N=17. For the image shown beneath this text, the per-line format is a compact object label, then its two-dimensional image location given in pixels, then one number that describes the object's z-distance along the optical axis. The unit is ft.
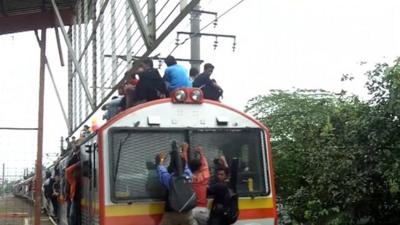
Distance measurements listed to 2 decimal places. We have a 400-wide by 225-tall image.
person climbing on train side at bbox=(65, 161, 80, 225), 24.82
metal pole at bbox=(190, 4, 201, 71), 41.19
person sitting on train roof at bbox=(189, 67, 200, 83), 27.77
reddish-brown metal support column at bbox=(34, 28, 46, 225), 50.37
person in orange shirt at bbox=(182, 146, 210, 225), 19.97
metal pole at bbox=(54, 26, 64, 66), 58.79
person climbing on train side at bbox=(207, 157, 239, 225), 19.79
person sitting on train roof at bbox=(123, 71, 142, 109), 24.03
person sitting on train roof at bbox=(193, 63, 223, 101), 24.58
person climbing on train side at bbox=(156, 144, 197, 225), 18.94
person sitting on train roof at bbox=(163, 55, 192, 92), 23.82
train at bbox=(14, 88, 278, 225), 19.54
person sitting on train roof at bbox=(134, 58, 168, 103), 23.29
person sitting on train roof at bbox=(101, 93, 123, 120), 26.68
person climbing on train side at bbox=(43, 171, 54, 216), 51.39
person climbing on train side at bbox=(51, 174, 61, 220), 42.29
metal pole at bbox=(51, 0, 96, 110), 42.83
